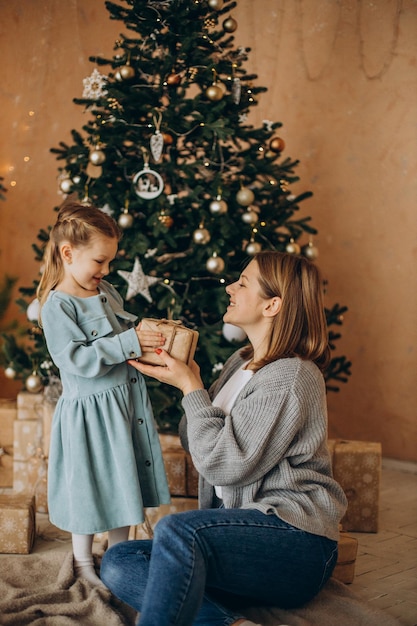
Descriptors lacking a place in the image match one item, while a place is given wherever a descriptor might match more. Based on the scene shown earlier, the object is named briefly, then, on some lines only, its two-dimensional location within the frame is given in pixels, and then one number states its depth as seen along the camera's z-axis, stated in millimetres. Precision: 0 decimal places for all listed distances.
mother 1744
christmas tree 3088
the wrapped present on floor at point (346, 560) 2459
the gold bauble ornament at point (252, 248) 3170
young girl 2246
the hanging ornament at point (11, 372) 3299
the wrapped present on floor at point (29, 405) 3262
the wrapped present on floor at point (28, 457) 3213
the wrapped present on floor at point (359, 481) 3074
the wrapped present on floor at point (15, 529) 2682
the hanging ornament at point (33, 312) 3154
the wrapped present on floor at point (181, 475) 2891
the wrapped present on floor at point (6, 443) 3389
